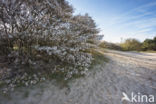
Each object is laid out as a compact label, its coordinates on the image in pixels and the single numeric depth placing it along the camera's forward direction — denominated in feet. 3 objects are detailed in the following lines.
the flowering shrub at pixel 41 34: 7.88
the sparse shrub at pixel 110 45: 46.68
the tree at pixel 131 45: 58.51
